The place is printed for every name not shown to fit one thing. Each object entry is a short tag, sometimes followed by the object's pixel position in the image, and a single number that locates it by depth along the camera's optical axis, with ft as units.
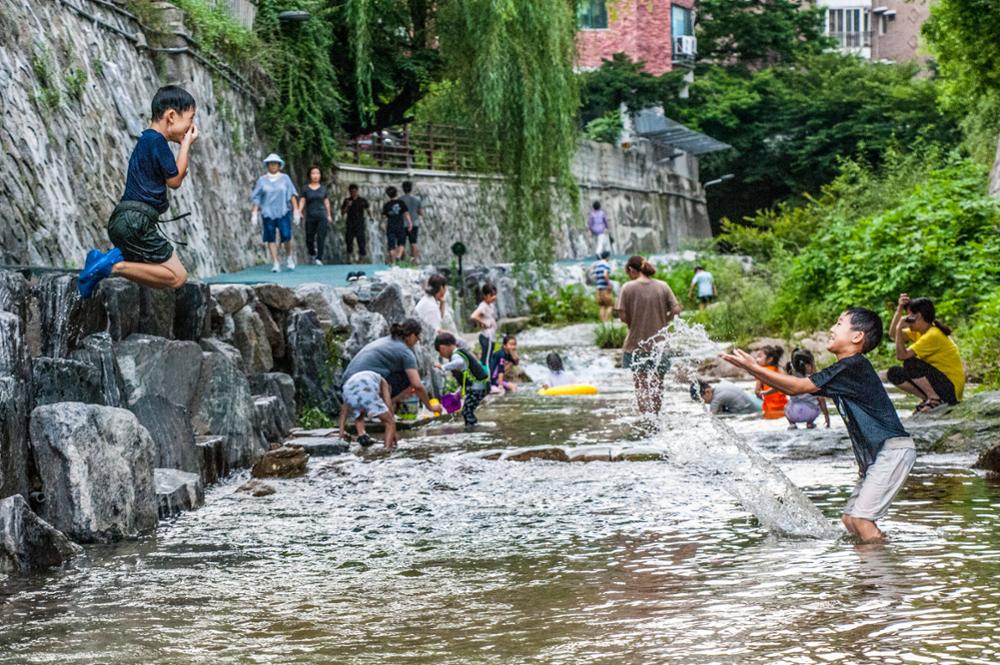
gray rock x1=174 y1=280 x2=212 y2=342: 43.52
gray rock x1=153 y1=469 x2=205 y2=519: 31.86
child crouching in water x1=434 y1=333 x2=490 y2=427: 50.44
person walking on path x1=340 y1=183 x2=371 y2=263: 94.94
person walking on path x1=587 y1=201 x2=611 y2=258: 129.80
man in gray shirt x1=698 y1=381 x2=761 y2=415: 52.11
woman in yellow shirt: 44.24
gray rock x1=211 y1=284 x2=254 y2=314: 48.44
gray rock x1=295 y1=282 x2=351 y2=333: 55.21
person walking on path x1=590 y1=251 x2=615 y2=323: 100.17
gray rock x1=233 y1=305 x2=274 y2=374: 48.75
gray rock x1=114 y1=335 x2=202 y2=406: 37.68
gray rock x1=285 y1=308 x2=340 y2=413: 52.65
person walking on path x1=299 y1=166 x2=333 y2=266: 78.69
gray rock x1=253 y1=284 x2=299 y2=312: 53.01
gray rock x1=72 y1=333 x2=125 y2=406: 34.65
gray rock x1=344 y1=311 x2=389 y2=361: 56.68
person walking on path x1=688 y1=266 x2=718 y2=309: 105.91
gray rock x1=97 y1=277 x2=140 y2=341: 37.73
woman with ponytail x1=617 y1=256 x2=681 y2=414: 46.57
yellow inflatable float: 65.26
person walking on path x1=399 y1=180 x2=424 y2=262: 94.73
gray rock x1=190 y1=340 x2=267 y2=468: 40.55
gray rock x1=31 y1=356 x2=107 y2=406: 31.60
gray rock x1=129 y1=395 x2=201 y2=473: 35.88
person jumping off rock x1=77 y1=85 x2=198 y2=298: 29.63
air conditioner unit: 182.70
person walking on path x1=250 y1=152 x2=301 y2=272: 69.97
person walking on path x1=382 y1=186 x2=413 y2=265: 93.20
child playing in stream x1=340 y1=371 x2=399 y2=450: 45.03
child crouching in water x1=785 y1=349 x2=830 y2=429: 45.14
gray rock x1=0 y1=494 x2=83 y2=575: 25.38
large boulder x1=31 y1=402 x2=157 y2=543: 28.91
